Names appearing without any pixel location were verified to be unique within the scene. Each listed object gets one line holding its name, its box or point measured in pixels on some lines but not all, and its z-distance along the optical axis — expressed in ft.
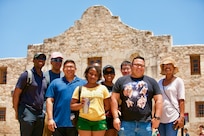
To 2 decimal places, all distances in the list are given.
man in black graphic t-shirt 18.11
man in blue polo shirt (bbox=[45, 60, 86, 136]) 19.89
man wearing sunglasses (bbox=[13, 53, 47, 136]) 20.84
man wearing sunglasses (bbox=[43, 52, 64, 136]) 22.15
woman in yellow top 18.22
